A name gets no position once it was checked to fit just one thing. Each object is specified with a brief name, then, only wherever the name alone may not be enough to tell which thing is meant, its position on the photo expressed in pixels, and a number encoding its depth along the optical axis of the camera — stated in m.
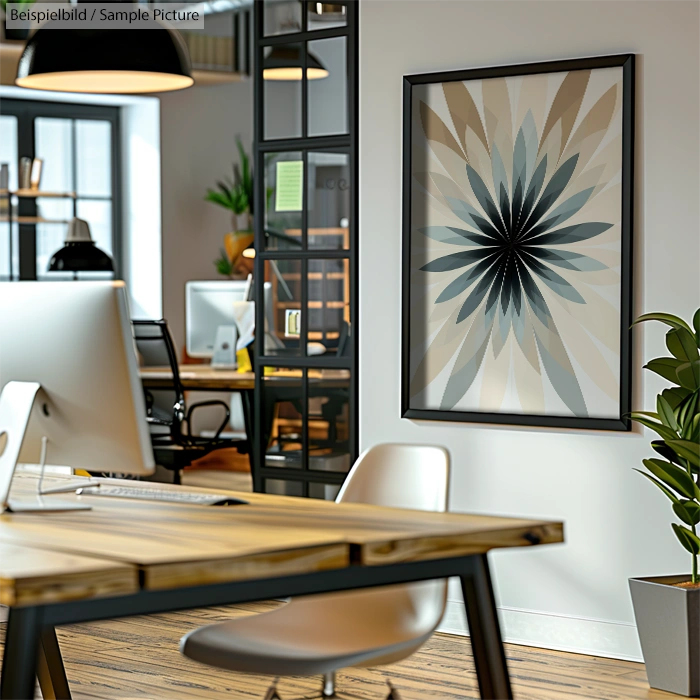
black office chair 6.68
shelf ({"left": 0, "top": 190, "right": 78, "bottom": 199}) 8.97
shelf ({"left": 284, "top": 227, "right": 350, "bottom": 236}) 4.82
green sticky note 4.95
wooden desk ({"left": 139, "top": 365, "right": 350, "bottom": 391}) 6.47
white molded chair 2.49
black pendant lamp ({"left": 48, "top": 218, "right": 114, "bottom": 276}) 7.84
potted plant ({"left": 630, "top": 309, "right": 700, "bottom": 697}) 3.64
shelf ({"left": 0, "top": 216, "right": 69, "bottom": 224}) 9.02
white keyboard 2.60
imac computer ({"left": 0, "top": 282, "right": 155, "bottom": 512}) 2.39
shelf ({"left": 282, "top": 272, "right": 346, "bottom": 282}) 4.80
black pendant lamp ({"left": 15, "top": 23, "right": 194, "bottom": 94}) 3.38
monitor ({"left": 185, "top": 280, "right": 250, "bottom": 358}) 7.60
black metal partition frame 4.73
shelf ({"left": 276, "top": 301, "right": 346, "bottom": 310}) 4.81
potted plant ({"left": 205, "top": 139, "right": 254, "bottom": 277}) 9.36
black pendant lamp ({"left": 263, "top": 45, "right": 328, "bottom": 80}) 4.84
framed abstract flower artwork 4.12
